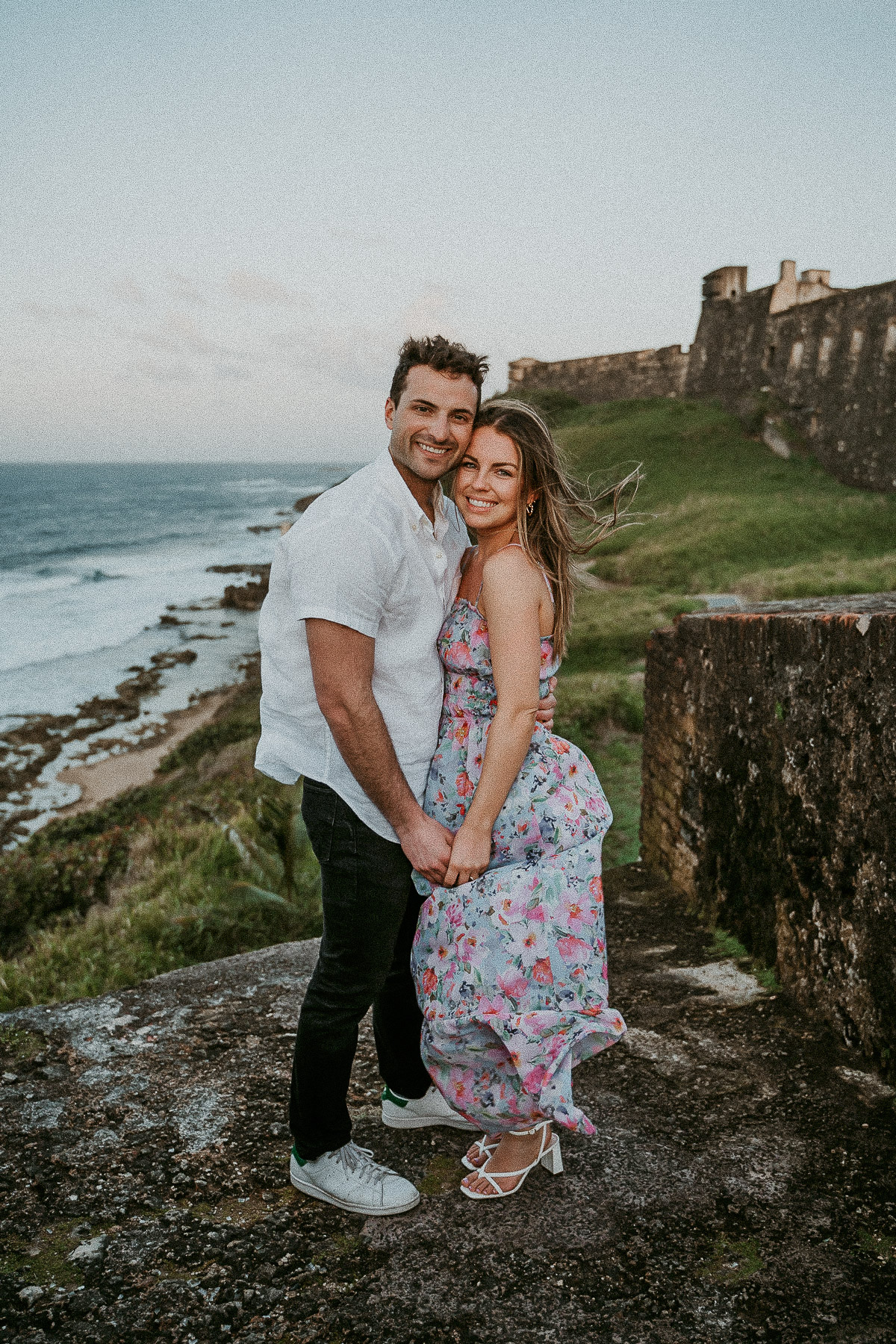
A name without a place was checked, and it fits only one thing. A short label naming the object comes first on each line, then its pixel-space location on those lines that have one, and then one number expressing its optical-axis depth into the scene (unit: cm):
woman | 233
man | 223
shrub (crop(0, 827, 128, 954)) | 832
